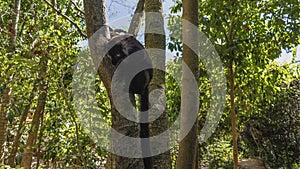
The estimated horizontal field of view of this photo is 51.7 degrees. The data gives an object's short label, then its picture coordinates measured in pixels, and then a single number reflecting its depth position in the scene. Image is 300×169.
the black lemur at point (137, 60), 1.18
